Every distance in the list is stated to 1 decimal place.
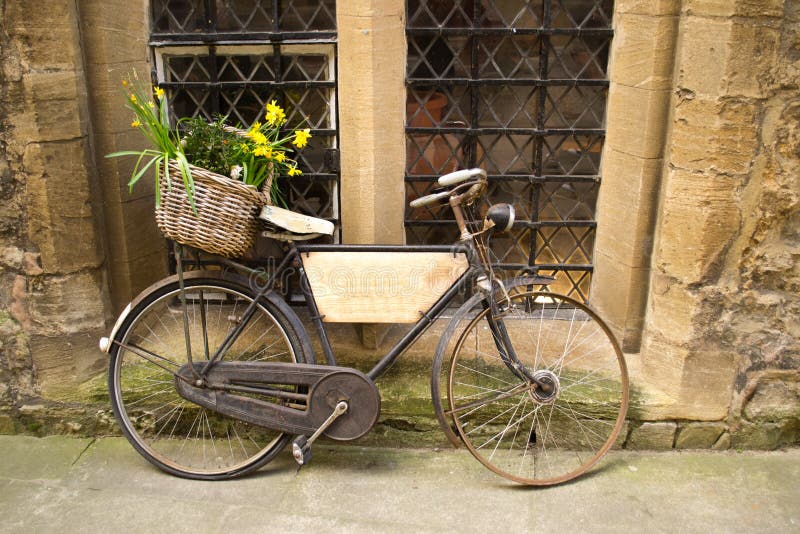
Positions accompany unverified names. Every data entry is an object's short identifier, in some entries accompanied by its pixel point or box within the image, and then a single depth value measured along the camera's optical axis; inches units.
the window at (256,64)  145.6
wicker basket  123.2
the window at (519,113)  144.3
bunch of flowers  127.0
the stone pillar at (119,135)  141.2
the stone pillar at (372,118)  136.3
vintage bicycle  134.6
